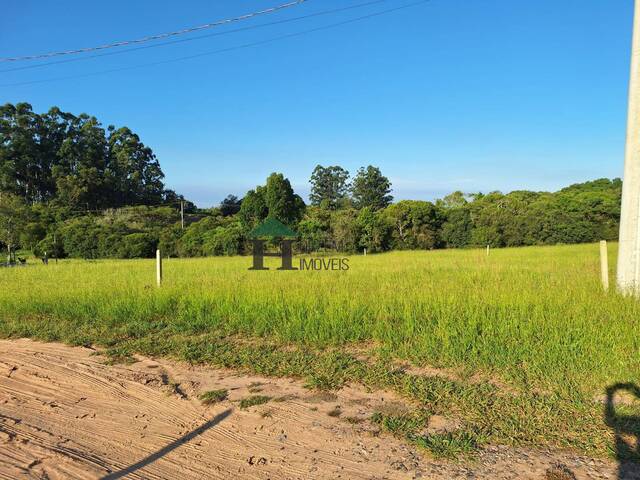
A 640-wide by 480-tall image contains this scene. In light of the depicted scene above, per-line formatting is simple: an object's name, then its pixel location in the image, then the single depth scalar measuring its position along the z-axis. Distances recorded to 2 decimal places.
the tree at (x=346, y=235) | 34.06
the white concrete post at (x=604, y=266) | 7.53
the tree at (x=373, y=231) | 34.84
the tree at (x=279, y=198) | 33.53
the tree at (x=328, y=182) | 69.44
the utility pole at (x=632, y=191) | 7.11
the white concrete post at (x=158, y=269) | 10.20
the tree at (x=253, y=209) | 34.06
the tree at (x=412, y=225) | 36.53
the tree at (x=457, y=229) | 36.59
